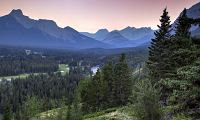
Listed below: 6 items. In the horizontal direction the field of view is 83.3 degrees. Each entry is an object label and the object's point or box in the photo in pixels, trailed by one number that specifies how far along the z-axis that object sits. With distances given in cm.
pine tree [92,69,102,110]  3190
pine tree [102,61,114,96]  3588
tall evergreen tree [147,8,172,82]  1952
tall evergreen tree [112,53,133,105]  3080
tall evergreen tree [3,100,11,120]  3649
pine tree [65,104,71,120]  2061
